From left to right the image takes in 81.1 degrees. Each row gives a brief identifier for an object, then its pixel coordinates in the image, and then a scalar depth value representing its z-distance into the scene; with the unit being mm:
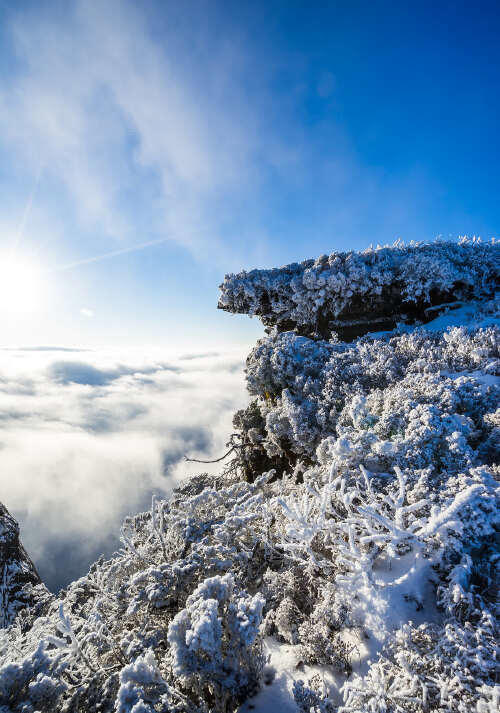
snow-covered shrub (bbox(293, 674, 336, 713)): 3089
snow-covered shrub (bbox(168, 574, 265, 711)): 3041
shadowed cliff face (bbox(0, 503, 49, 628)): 9117
